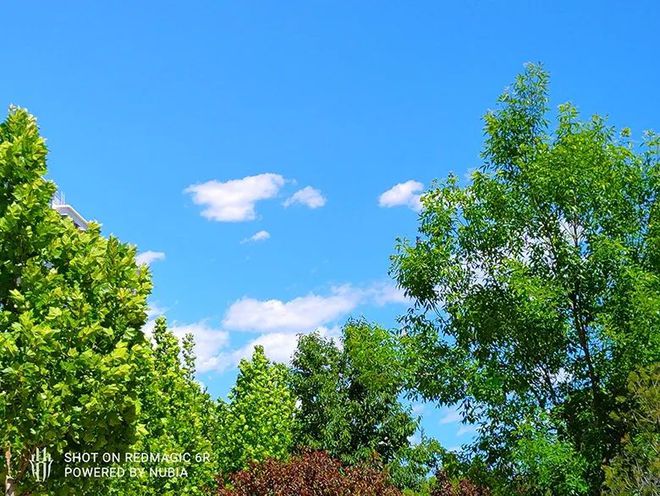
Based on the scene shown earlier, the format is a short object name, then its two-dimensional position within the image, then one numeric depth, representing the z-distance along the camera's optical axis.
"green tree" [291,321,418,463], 29.59
